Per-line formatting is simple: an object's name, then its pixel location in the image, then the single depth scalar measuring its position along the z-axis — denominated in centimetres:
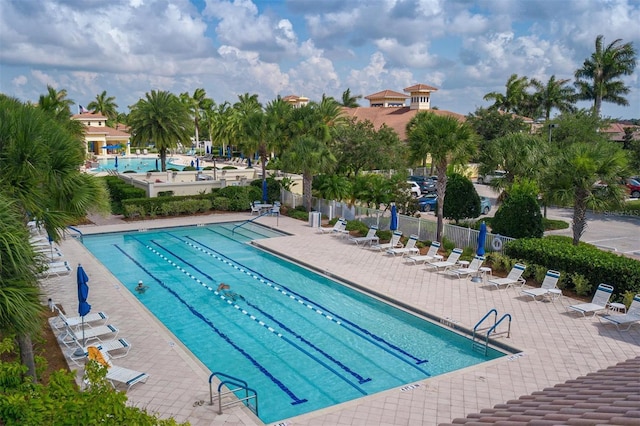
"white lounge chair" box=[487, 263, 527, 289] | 1623
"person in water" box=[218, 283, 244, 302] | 1638
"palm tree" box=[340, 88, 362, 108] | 8631
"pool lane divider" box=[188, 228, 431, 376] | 1259
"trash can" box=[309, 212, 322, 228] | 2597
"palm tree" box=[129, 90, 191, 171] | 3747
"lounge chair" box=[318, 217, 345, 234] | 2411
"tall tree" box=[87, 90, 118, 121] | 9444
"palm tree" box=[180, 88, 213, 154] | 7456
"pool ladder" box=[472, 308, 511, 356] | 1218
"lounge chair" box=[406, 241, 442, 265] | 1902
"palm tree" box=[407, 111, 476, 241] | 1970
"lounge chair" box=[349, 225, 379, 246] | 2217
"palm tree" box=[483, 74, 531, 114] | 5191
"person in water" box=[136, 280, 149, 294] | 1672
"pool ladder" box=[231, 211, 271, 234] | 2619
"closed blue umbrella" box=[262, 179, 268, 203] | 3034
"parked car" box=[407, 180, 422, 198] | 3462
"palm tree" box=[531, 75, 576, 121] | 4969
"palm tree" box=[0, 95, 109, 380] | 656
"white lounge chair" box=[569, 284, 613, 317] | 1379
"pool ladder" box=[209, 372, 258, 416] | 924
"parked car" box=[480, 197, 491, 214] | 2952
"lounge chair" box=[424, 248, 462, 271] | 1814
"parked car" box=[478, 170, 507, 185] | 2562
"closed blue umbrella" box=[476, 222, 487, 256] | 1772
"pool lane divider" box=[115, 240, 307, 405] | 1065
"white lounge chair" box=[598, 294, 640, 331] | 1280
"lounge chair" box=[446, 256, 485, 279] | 1738
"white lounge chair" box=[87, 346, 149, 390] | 977
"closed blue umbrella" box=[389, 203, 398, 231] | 2135
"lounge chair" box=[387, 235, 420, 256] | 2031
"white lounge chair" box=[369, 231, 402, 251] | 2108
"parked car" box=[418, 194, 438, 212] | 2981
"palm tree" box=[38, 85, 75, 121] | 2319
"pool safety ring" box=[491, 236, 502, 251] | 1875
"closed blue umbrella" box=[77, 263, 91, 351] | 1141
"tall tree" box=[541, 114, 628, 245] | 1706
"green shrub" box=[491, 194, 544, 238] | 1948
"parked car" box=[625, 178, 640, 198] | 3766
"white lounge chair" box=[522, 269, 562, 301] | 1511
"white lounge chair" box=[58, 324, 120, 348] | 1173
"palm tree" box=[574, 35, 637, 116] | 4406
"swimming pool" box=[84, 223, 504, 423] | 1110
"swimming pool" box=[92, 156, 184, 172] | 6113
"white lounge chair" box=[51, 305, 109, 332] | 1231
